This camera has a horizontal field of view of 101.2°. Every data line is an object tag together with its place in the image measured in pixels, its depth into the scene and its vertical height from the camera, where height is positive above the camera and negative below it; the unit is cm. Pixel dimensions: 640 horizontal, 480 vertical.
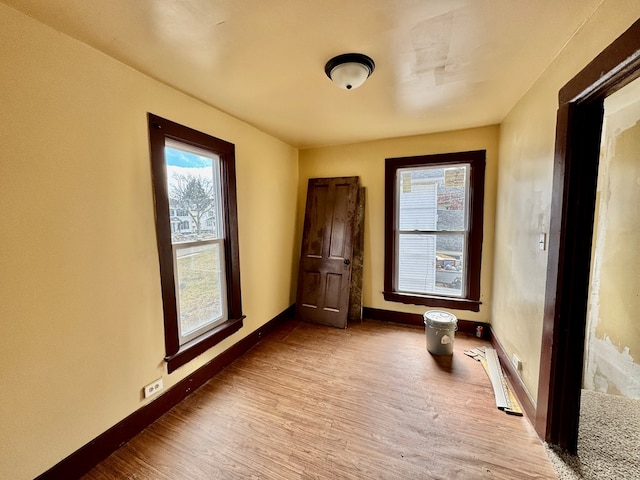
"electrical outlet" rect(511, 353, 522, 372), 204 -114
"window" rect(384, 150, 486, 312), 303 -12
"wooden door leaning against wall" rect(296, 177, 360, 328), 338 -42
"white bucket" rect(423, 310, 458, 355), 263 -115
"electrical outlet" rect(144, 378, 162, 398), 180 -117
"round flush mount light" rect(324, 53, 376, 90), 154 +91
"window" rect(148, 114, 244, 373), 188 -14
